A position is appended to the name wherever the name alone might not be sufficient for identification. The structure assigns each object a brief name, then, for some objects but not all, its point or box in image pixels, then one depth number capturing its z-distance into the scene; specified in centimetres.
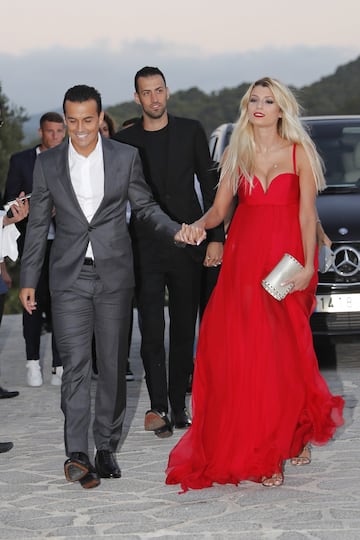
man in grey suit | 1063
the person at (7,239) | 1254
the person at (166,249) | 1323
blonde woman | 1053
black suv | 1641
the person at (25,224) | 1668
